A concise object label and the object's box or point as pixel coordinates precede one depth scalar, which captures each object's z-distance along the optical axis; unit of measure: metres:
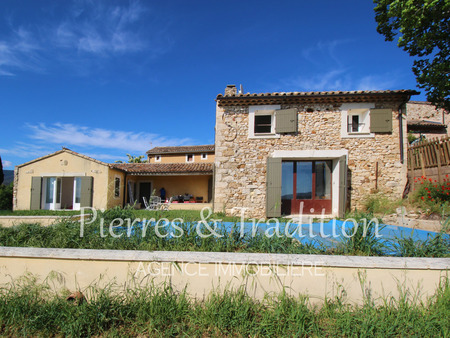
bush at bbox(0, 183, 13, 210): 13.02
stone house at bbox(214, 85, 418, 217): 8.85
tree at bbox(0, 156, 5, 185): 13.99
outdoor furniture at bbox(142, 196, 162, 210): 13.18
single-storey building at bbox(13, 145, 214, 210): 12.74
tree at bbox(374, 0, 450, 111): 6.37
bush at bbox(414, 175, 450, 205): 6.22
